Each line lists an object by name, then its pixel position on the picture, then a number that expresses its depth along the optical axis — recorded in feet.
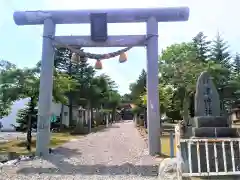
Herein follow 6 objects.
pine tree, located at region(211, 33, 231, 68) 94.71
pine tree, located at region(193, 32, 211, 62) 95.46
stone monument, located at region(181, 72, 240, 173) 15.55
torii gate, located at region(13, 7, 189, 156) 23.80
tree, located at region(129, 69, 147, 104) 84.08
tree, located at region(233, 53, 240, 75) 102.37
